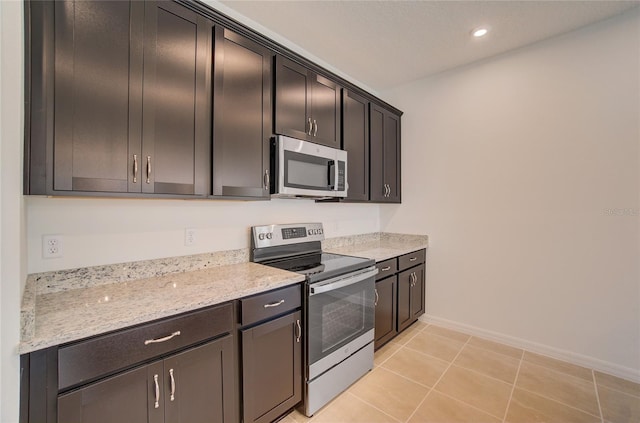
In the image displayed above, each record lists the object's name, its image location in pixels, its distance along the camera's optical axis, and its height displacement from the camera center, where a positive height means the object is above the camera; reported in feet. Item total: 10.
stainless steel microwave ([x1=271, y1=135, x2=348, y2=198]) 6.41 +1.12
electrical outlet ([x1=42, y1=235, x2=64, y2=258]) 4.34 -0.53
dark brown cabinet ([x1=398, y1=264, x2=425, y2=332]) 8.98 -2.88
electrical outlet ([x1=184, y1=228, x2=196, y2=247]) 5.97 -0.52
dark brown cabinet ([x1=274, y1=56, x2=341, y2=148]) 6.59 +2.87
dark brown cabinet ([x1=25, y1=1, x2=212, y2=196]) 3.60 +1.76
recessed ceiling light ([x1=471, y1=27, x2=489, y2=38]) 7.46 +5.00
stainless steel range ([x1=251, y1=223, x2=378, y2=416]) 5.75 -2.19
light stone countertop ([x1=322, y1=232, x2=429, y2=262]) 8.66 -1.24
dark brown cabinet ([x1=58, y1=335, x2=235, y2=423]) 3.33 -2.45
